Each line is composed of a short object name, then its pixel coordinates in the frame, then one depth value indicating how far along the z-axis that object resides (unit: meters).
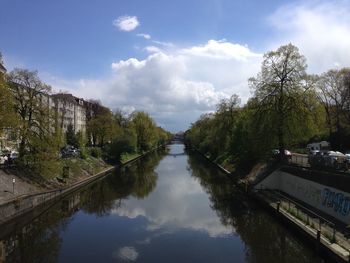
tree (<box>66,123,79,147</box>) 98.16
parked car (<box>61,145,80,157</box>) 65.69
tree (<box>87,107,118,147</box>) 94.44
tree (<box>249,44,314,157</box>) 44.91
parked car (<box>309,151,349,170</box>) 32.18
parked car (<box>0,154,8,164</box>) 46.45
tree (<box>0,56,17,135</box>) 35.62
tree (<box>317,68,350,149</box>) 74.69
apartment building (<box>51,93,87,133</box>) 108.78
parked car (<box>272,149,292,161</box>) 45.62
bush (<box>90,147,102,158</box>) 78.25
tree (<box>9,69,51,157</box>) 45.38
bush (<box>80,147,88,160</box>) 69.25
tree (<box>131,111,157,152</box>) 126.62
